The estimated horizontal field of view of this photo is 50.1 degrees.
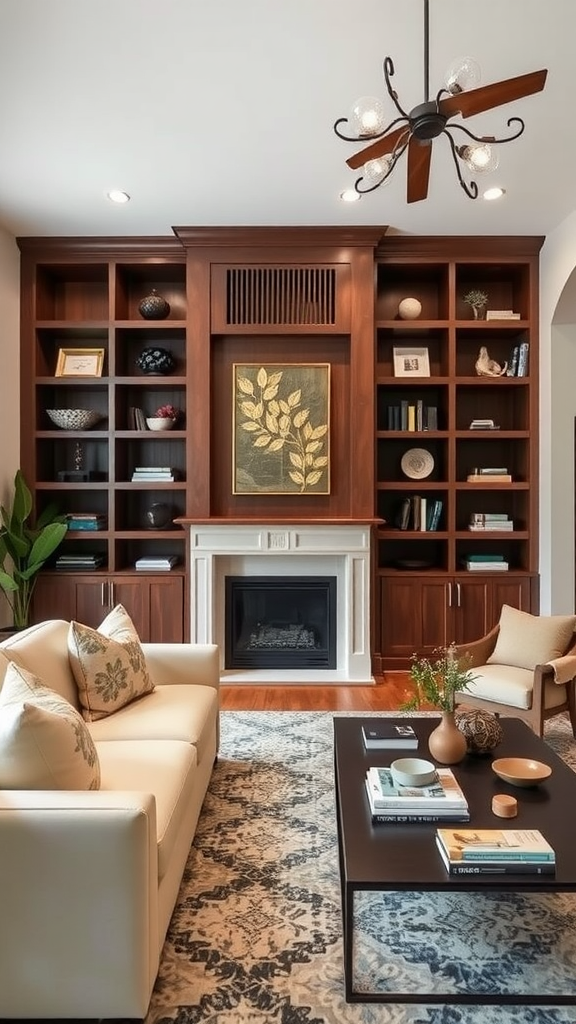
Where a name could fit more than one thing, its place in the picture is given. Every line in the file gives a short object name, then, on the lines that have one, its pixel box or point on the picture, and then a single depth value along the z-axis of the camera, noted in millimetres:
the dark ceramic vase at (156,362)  4695
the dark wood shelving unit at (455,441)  4641
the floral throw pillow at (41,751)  1573
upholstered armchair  3131
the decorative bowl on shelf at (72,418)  4680
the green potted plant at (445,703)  2121
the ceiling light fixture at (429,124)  1962
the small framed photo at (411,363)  4789
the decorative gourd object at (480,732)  2209
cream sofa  1460
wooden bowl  1986
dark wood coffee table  1532
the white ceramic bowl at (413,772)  1918
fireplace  4480
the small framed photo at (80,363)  4777
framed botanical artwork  4582
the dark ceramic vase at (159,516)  4750
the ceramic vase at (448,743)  2139
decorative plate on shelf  4871
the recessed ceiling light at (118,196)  3826
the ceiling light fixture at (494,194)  3766
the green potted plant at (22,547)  4293
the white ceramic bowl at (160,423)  4691
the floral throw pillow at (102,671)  2439
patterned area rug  1598
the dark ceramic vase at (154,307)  4707
